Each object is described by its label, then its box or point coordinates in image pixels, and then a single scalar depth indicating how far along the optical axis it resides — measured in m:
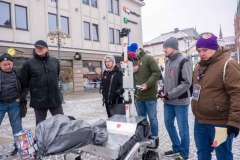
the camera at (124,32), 3.92
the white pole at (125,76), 3.87
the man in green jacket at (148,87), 4.60
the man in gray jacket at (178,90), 4.01
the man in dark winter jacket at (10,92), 4.72
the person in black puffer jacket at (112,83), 4.68
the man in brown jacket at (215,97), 2.58
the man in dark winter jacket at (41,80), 4.22
